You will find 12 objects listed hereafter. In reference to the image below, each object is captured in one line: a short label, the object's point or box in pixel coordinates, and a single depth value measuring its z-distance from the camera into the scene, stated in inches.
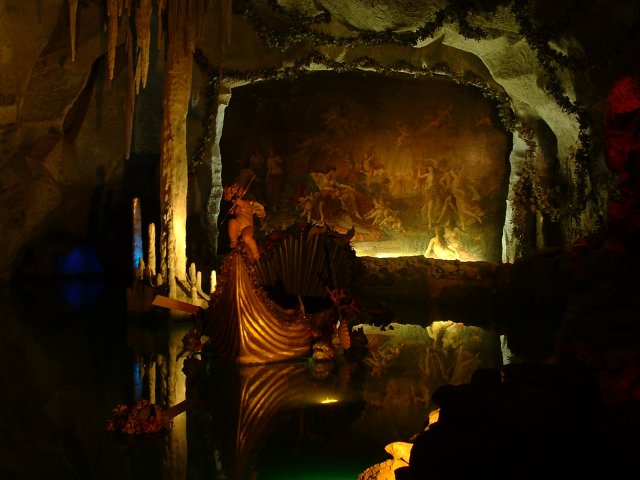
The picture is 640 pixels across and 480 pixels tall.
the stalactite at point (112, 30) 315.9
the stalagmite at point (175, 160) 374.9
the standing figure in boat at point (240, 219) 289.3
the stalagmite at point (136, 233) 396.5
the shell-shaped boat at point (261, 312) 261.9
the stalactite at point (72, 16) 324.2
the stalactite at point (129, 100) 326.6
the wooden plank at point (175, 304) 278.1
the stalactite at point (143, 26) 322.0
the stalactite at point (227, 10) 356.5
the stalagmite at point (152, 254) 379.6
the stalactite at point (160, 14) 324.5
